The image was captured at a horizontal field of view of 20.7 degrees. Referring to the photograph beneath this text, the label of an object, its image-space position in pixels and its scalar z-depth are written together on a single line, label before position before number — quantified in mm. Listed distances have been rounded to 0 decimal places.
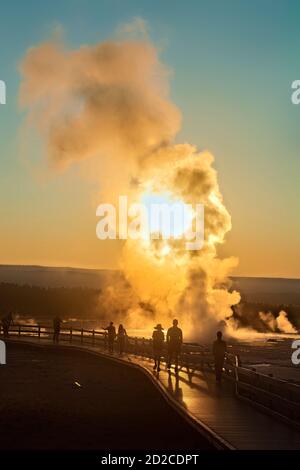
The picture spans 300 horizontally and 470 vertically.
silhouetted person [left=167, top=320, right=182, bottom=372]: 31234
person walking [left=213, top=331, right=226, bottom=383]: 28703
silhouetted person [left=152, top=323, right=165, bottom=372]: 33906
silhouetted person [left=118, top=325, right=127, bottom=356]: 45438
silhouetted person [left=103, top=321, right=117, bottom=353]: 47188
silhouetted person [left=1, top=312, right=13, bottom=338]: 61719
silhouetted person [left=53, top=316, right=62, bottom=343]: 56328
